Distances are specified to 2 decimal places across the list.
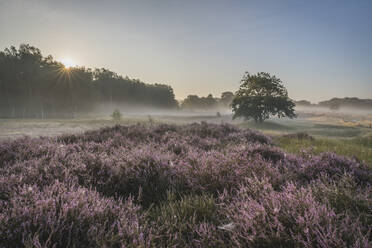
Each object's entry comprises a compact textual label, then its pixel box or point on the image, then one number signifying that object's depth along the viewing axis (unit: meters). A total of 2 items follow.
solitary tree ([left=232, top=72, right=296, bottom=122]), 31.28
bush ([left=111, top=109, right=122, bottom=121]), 35.42
